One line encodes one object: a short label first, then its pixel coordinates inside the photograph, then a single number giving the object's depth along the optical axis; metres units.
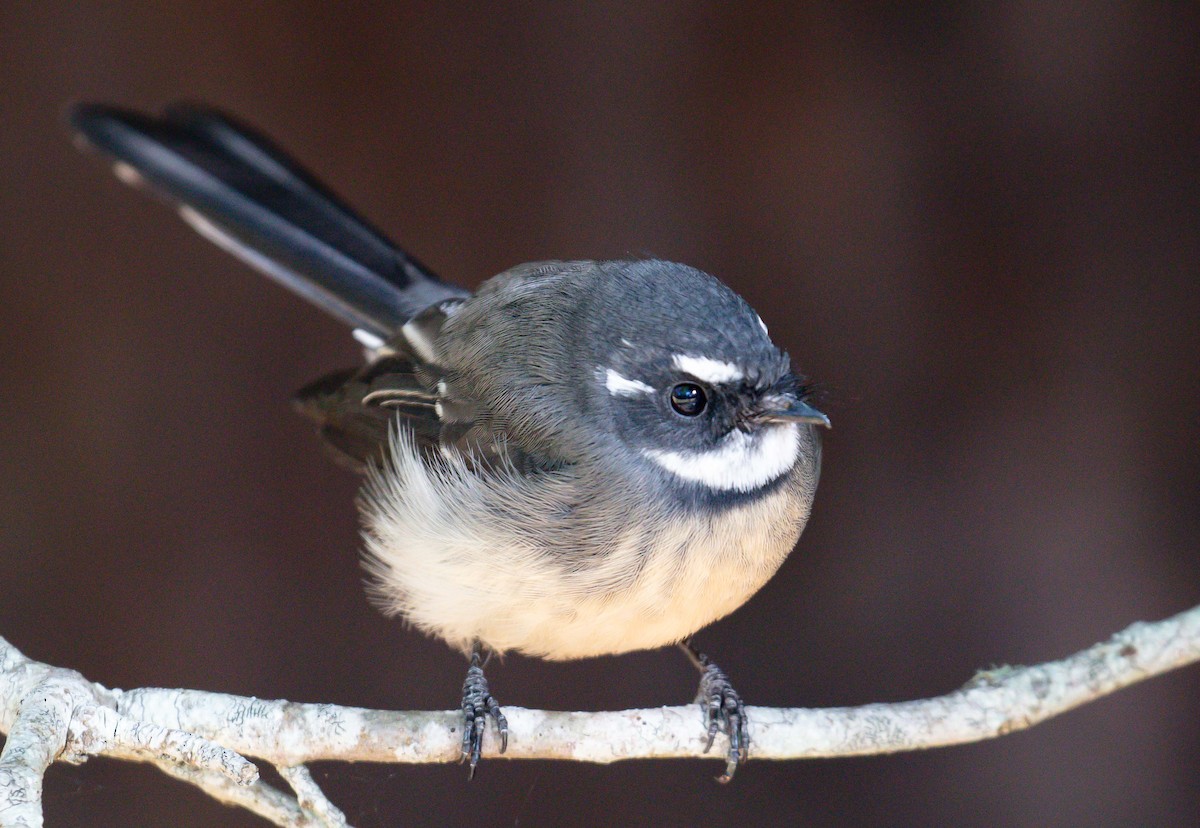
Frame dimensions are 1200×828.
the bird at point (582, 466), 4.67
